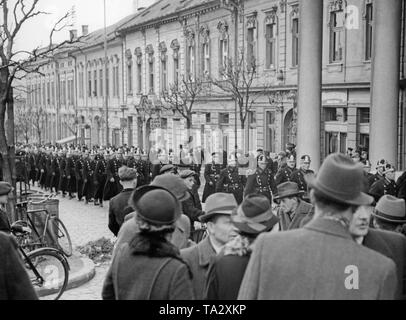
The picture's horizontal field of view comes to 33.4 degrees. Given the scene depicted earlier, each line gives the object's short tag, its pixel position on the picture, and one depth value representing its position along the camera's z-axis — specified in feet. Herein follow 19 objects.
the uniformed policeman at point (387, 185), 41.01
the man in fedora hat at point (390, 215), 18.24
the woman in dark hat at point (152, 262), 11.94
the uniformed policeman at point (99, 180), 68.39
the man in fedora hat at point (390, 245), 15.47
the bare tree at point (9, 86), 38.75
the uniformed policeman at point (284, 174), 46.99
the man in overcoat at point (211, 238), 14.99
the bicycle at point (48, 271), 27.30
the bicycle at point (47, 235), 32.64
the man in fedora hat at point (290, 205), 26.13
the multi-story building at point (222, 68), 78.18
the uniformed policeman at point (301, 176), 44.17
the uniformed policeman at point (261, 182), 46.63
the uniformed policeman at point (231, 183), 51.90
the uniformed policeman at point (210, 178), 61.16
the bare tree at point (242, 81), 91.04
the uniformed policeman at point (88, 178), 70.79
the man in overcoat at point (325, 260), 9.85
